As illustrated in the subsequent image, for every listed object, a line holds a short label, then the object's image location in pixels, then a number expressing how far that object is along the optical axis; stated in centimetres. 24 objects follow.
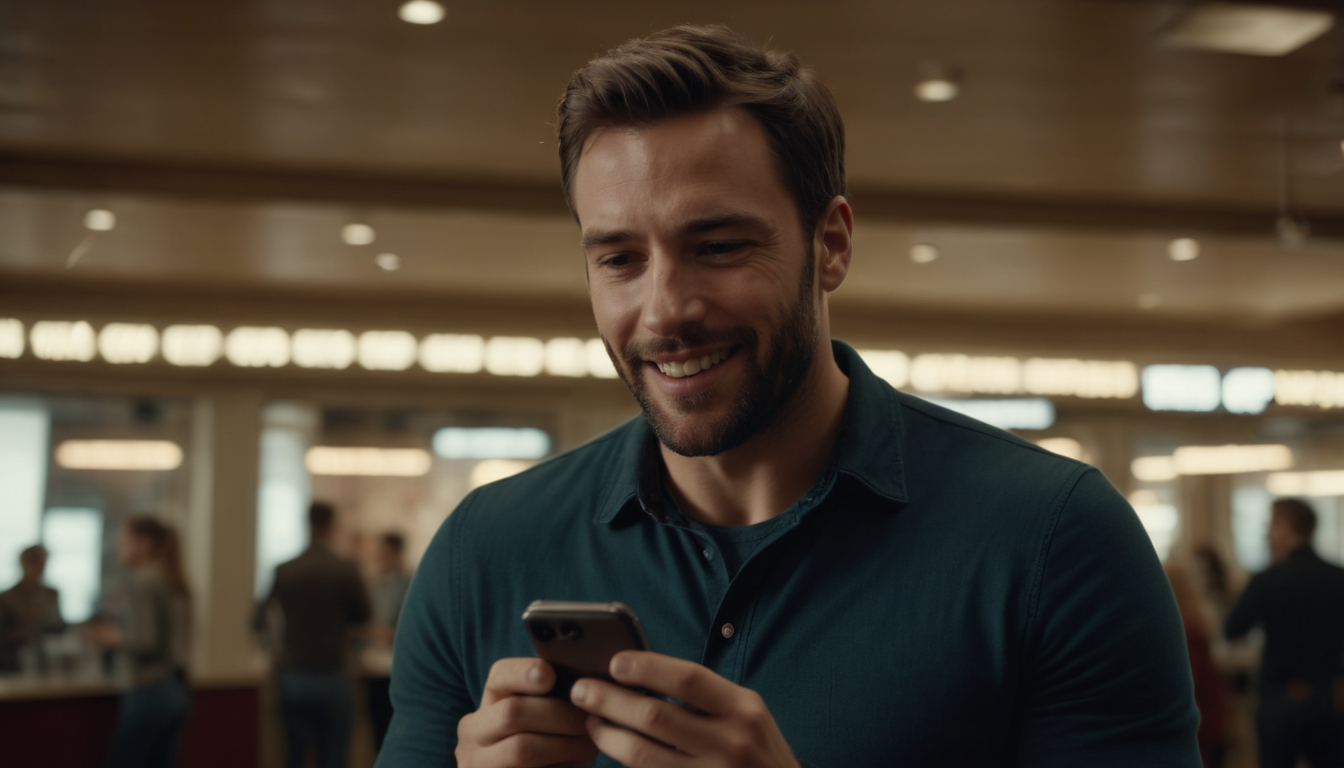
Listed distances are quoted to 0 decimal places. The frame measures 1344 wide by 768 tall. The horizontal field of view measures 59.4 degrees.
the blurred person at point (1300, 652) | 479
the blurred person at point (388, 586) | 701
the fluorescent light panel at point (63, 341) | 721
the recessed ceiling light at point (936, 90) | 417
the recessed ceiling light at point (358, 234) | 591
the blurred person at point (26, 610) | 602
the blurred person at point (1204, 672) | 521
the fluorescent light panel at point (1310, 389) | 870
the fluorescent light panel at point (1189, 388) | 766
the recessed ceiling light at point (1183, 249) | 626
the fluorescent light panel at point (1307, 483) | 908
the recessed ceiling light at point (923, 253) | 642
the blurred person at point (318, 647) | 545
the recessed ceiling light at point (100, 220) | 566
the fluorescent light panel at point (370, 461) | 780
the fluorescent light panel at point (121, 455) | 742
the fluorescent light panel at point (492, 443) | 800
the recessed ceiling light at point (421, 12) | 359
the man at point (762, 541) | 103
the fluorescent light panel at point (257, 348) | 751
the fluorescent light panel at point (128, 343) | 733
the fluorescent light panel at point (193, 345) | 741
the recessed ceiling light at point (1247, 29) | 357
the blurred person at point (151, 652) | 508
